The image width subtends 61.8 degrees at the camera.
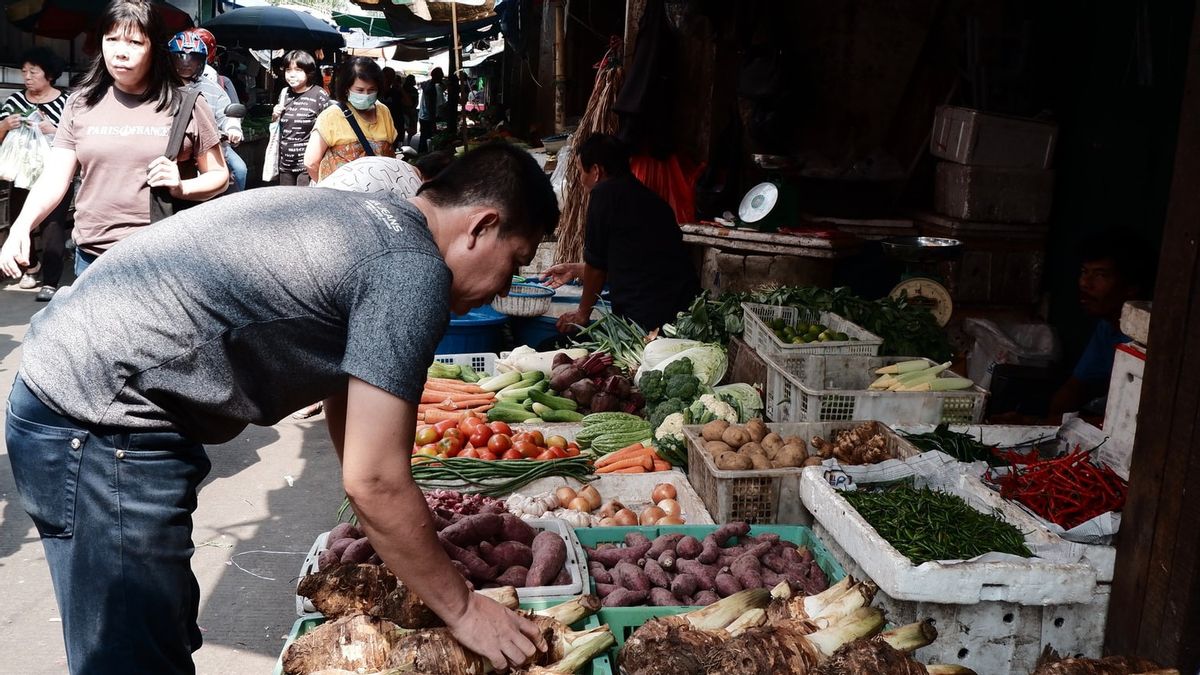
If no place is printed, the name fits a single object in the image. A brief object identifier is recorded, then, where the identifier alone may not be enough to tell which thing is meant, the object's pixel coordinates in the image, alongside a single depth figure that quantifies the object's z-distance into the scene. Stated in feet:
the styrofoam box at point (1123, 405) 12.14
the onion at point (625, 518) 14.56
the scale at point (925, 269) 19.71
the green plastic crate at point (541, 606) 9.04
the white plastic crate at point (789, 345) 16.80
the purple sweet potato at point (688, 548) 11.91
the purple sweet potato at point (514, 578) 10.38
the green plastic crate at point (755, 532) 11.68
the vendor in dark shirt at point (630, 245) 22.00
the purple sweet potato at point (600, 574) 11.36
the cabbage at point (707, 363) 19.51
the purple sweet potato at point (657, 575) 11.32
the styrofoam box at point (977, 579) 9.95
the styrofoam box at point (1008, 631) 10.35
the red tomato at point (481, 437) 17.33
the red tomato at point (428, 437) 17.58
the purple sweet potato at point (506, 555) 10.64
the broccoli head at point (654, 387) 18.97
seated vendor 17.10
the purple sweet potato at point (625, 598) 10.67
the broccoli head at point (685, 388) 18.37
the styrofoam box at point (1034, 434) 13.61
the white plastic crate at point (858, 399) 15.46
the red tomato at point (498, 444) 17.08
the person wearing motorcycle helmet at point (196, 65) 27.30
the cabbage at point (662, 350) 20.31
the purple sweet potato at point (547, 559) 10.44
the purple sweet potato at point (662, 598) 10.91
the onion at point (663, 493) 15.33
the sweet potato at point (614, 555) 11.87
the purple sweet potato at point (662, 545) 11.91
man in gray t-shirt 6.75
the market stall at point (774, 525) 8.93
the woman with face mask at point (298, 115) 30.45
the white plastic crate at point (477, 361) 22.57
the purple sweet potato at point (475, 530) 10.54
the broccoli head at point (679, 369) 19.10
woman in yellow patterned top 24.58
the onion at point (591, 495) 15.39
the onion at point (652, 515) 14.71
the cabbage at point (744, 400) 17.74
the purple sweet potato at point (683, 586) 11.11
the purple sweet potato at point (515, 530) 11.13
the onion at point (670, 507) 14.74
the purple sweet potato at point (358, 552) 10.25
